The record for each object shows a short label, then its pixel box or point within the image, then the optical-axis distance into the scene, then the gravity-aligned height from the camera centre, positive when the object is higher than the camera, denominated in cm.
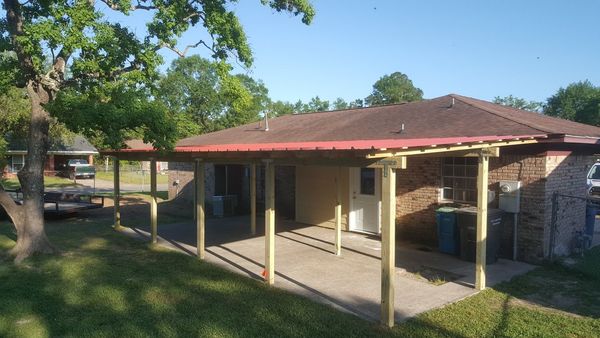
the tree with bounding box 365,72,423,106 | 8344 +1333
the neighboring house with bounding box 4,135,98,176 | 3747 +24
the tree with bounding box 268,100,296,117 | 7169 +808
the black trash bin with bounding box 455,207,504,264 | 861 -153
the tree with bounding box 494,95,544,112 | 8050 +1045
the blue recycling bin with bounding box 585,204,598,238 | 1053 -151
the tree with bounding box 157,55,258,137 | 5350 +736
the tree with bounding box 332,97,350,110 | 9559 +1199
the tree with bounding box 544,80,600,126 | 5577 +776
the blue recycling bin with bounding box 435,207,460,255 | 941 -161
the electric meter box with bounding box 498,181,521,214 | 887 -81
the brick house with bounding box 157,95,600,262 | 879 -33
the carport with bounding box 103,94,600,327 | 605 -17
